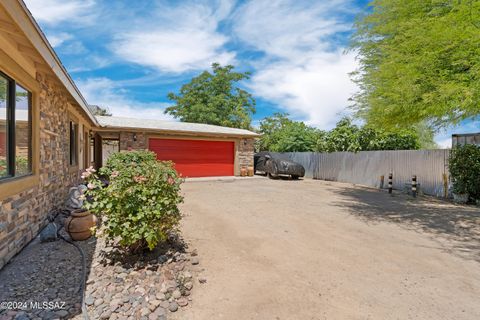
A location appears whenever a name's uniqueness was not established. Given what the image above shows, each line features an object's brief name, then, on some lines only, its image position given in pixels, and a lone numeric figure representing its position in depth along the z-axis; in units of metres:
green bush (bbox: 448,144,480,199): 8.53
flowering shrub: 3.43
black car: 16.08
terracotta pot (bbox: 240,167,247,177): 16.34
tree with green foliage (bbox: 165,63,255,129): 30.27
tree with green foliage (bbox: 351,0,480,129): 5.80
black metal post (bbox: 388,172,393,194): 11.01
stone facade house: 3.31
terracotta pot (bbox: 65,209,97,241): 4.40
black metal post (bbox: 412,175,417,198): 10.13
